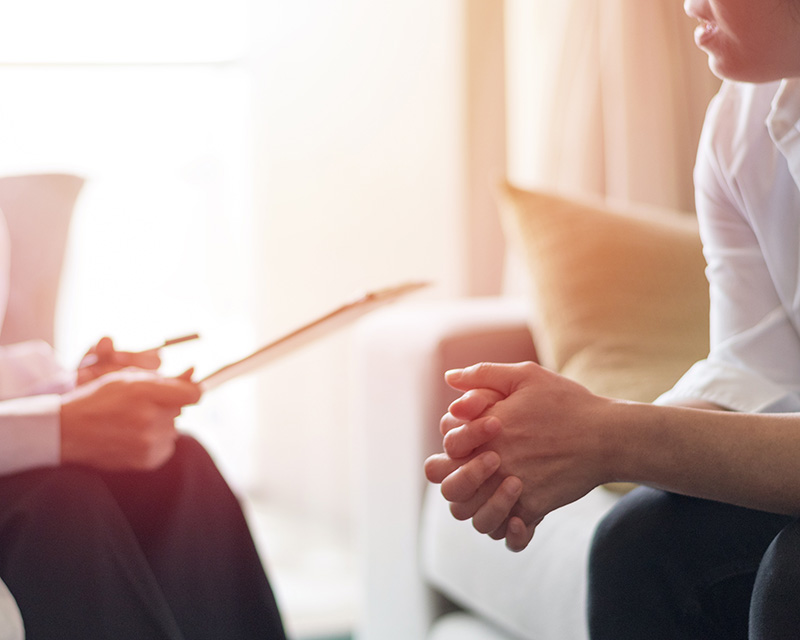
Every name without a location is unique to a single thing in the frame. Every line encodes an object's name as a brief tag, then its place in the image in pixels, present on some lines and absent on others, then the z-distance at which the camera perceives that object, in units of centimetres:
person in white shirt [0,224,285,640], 181
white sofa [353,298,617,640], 210
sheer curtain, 305
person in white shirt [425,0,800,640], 168
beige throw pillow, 225
